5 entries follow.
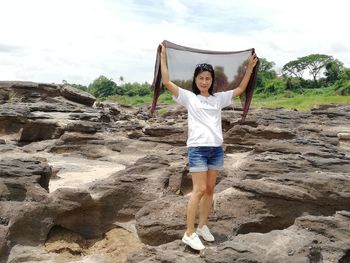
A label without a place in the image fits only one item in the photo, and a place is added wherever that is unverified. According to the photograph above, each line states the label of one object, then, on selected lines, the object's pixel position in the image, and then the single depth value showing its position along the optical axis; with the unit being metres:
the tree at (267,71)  68.77
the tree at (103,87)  76.12
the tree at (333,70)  63.47
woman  4.96
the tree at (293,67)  68.94
